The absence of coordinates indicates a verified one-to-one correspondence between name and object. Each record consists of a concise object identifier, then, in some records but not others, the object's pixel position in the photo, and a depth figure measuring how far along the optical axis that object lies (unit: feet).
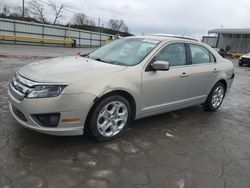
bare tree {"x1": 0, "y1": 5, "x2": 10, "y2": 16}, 148.20
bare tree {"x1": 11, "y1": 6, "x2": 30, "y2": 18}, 145.35
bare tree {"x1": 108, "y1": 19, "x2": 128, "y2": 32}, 164.95
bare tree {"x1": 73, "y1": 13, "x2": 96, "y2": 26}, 161.84
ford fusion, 8.00
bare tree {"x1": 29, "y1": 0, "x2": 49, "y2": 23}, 153.59
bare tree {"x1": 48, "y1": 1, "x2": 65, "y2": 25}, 154.23
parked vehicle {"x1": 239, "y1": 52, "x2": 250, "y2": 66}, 51.84
